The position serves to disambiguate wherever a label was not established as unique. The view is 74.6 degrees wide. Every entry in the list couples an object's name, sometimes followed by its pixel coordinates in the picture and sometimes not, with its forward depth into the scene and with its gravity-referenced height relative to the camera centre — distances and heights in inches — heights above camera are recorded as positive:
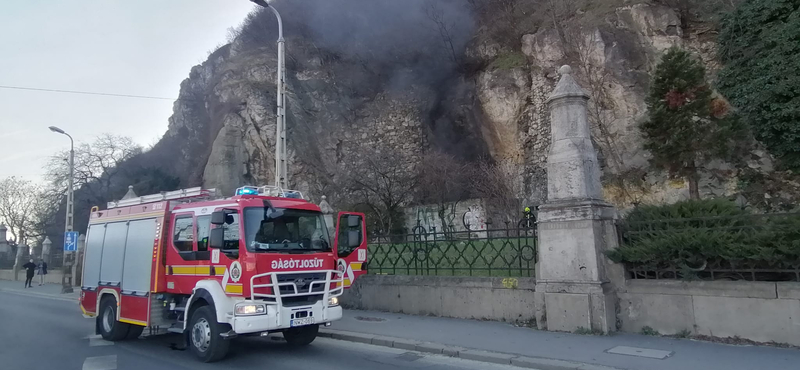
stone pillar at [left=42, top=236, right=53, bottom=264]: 1437.0 +46.0
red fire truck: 313.6 -2.8
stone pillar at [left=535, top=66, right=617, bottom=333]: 353.4 +17.8
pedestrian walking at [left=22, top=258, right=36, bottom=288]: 1195.3 -12.3
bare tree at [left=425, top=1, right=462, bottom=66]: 1526.8 +665.3
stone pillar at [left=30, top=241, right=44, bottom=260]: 1719.5 +50.2
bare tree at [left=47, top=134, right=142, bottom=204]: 1488.7 +279.3
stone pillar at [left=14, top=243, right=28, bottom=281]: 1553.9 +25.9
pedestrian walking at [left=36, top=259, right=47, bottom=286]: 1305.0 -9.1
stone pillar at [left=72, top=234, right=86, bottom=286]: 1081.4 -6.5
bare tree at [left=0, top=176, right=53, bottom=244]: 2102.6 +237.4
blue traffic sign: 935.0 +42.2
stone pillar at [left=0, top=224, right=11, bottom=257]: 1763.0 +71.2
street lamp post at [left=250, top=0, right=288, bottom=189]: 545.0 +139.7
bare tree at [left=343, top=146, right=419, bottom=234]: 1241.4 +190.0
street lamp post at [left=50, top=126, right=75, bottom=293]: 1009.8 +79.2
